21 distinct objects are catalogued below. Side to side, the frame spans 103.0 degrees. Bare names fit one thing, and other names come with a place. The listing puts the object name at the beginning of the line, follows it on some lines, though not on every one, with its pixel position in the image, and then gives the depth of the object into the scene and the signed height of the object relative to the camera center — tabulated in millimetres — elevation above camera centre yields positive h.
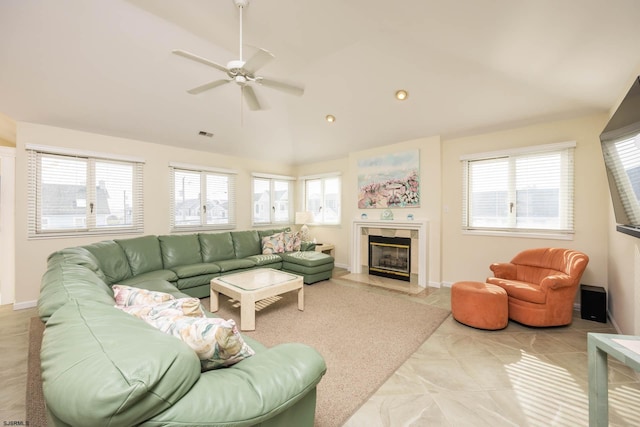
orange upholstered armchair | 2748 -866
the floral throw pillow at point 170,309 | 1310 -530
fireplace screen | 4766 -882
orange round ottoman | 2754 -1034
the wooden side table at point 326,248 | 5730 -819
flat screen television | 1902 +457
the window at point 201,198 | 4871 +294
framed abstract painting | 4645 +624
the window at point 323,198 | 6098 +365
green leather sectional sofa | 642 -473
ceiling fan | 2053 +1254
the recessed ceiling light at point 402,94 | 3615 +1701
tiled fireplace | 4453 -515
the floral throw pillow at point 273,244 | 5059 -645
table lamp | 5875 -181
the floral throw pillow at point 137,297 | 1675 -572
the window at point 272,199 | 6102 +332
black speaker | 2932 -1062
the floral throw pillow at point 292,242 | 5242 -617
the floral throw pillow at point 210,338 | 1081 -543
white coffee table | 2834 -906
